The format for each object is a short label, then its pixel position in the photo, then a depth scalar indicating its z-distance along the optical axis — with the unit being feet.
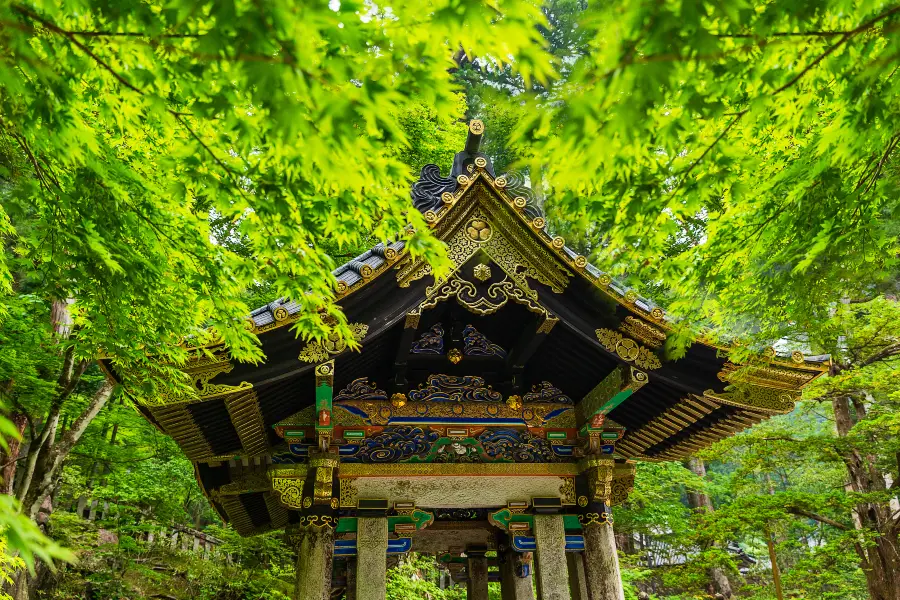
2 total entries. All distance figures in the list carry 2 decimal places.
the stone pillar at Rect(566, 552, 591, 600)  18.86
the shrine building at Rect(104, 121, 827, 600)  16.16
